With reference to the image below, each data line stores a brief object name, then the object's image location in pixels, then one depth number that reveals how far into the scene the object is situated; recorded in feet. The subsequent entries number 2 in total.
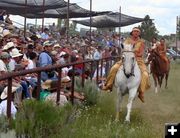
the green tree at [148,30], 249.36
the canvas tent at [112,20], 104.32
